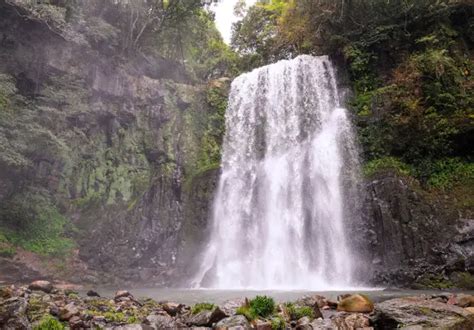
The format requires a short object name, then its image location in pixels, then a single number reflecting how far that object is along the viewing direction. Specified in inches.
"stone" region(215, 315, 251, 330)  214.6
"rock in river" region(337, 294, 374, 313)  256.2
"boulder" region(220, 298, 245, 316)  244.5
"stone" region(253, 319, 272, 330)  220.7
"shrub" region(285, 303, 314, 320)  253.8
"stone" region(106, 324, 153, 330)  220.5
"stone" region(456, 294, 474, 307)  266.1
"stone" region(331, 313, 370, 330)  223.5
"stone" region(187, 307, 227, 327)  235.5
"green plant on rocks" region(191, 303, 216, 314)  256.5
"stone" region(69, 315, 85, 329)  238.6
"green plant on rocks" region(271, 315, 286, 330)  227.2
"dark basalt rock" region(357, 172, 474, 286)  517.3
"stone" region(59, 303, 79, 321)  250.5
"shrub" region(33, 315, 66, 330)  205.8
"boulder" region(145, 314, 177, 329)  241.1
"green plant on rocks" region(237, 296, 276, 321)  241.0
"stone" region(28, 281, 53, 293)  407.5
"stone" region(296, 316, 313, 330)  222.8
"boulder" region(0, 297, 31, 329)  209.6
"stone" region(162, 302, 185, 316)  289.5
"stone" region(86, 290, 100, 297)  445.7
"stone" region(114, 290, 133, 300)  369.7
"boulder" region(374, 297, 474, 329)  195.9
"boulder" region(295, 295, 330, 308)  287.3
